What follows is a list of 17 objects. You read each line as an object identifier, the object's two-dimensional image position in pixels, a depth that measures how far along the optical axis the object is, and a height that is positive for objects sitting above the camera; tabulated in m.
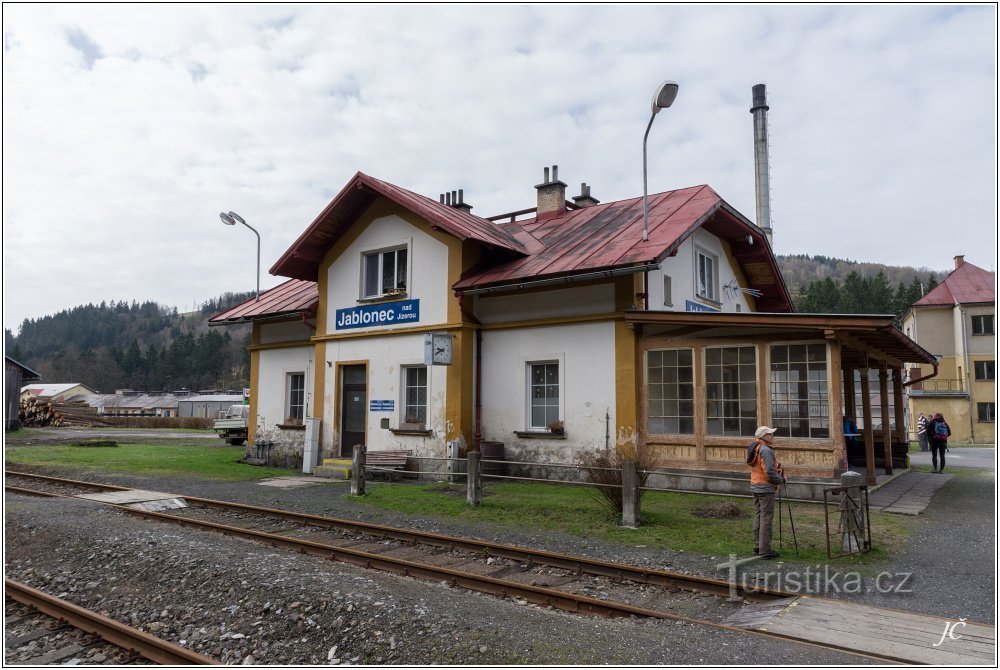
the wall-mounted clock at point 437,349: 14.68 +1.02
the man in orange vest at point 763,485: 8.02 -0.95
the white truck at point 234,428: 27.83 -1.19
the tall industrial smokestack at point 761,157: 35.22 +11.98
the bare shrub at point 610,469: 10.35 -1.09
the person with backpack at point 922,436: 26.53 -1.32
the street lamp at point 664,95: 12.48 +5.25
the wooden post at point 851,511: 7.86 -1.21
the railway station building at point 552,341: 12.21 +1.13
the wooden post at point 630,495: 9.77 -1.28
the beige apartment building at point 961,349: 38.75 +2.84
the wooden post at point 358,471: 12.95 -1.27
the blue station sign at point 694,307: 15.59 +2.05
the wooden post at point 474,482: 11.57 -1.31
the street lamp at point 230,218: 19.77 +4.94
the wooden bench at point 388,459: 15.48 -1.28
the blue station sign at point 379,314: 16.16 +1.95
